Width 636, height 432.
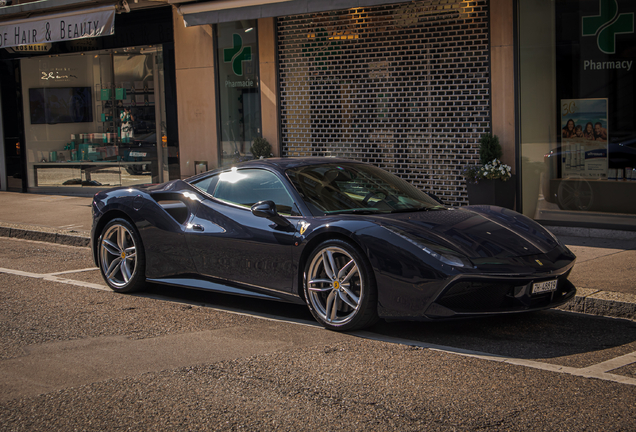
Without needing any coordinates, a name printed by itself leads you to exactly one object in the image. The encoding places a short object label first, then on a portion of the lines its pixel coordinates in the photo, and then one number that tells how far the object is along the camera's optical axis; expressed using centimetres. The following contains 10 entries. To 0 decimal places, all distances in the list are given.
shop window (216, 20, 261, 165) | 1331
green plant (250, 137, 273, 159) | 1300
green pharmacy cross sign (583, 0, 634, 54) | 928
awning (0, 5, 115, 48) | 1370
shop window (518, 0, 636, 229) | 945
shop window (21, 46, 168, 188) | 1545
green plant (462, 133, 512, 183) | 1011
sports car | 490
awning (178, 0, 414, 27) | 1069
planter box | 1012
